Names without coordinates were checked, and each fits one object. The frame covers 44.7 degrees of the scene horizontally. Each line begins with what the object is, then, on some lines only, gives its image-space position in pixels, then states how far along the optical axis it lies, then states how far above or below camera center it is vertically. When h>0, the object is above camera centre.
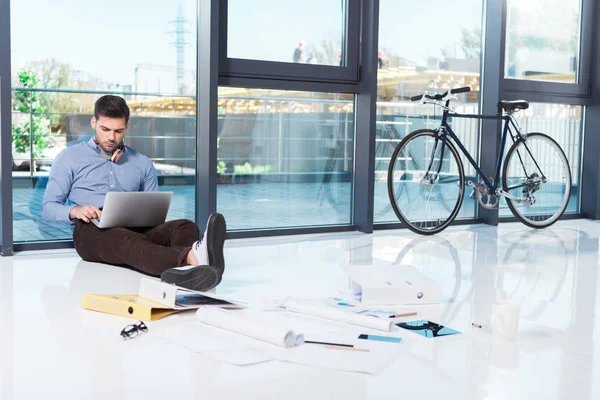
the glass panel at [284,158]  4.05 -0.15
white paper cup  2.03 -0.51
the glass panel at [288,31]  3.98 +0.57
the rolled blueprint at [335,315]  2.12 -0.55
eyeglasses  2.00 -0.56
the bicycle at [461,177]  4.18 -0.25
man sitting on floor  2.93 -0.30
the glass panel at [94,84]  3.52 +0.22
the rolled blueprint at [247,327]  1.92 -0.54
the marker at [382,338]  2.02 -0.57
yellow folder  2.20 -0.54
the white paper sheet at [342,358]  1.78 -0.57
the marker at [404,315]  2.27 -0.57
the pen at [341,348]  1.92 -0.57
